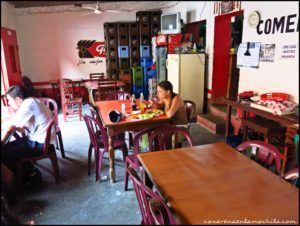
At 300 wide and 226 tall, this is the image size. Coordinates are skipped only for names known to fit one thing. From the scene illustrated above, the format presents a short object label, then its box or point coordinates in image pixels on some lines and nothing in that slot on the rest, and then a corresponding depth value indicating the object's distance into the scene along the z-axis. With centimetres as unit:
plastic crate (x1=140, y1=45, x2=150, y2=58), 657
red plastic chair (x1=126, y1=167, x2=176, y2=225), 110
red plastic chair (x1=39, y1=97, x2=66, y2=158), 326
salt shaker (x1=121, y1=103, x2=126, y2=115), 280
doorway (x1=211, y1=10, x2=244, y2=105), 436
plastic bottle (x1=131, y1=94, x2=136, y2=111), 292
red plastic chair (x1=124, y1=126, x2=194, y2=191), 195
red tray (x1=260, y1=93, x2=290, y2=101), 239
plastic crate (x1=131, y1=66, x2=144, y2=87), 639
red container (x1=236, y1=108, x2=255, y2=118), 326
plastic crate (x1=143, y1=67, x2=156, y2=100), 636
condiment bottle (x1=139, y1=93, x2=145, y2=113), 282
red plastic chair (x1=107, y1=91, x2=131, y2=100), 391
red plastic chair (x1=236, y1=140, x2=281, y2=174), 156
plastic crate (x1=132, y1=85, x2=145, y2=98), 646
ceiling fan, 616
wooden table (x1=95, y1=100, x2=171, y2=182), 241
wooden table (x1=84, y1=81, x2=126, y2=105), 523
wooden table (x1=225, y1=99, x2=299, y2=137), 192
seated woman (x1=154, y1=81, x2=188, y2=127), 261
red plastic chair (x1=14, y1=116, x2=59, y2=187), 233
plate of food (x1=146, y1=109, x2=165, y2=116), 268
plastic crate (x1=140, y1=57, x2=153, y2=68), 643
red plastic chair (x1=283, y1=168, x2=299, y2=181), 115
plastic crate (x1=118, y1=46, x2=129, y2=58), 658
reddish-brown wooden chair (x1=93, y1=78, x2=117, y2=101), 513
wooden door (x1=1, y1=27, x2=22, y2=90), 366
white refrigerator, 459
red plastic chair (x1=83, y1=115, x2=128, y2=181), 253
